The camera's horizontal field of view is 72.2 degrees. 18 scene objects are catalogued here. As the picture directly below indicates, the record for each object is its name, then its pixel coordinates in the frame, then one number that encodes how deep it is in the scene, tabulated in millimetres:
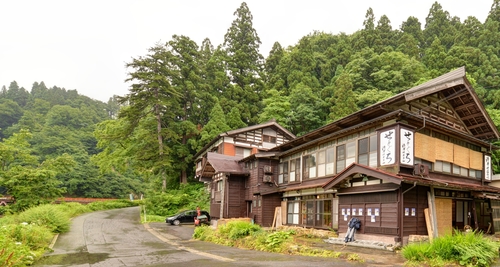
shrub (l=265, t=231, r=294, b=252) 14512
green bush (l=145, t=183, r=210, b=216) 36031
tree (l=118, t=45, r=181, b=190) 40000
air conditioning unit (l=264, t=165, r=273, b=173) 24859
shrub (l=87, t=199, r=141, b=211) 42397
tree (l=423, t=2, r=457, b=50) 52156
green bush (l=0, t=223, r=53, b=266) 10907
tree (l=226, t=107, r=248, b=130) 43906
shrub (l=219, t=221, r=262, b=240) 17406
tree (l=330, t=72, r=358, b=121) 37594
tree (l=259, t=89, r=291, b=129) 43281
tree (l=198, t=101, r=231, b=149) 41812
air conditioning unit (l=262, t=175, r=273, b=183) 24641
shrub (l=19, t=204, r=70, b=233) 21094
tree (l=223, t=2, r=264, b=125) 48531
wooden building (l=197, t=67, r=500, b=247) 14602
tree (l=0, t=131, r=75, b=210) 29047
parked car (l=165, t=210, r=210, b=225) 29531
